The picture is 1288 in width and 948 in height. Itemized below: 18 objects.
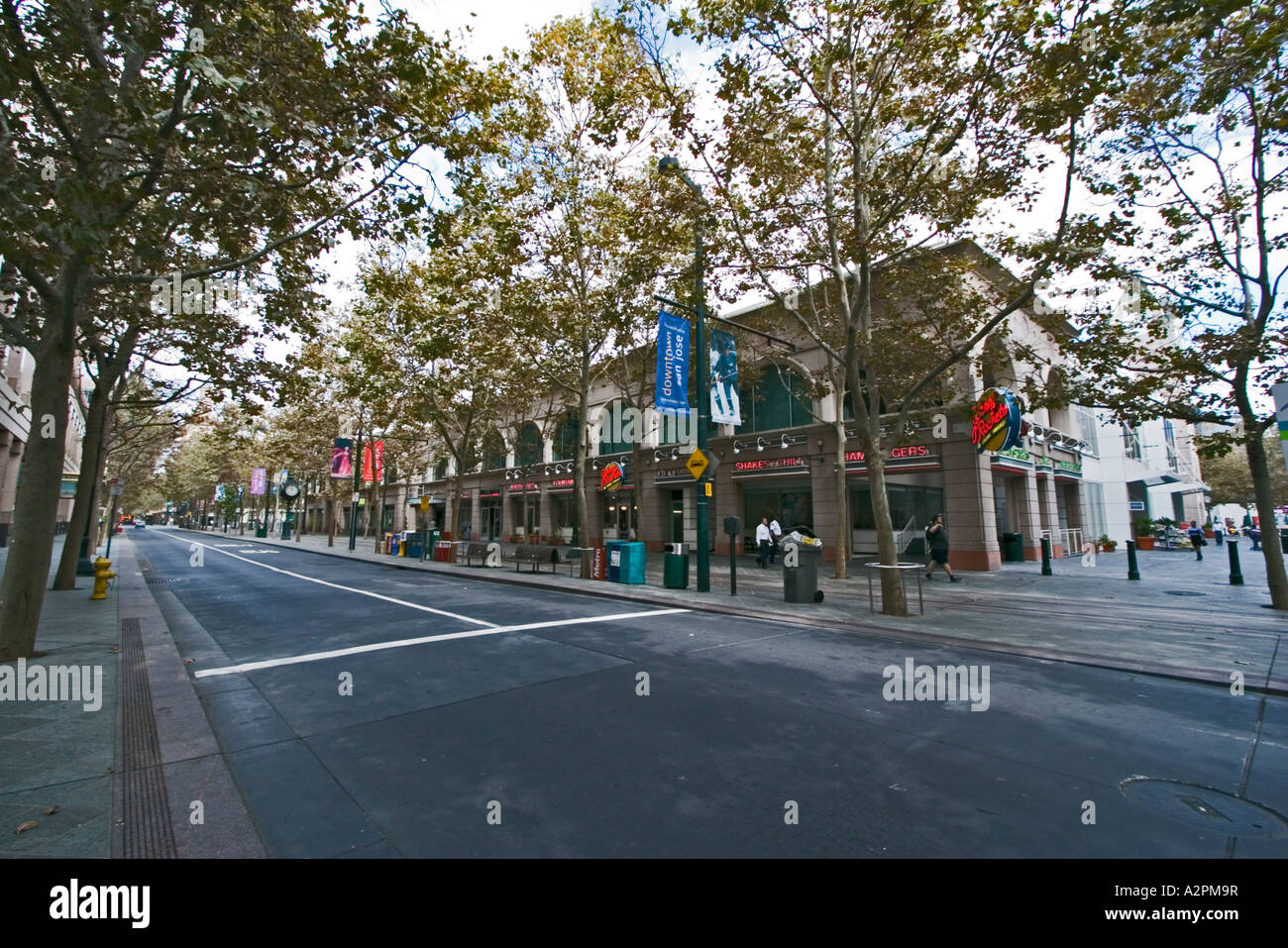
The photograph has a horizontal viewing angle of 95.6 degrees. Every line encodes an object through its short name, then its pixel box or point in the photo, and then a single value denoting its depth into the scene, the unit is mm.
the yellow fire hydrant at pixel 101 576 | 11735
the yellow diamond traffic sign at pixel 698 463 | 13750
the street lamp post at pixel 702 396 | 13414
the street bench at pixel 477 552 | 21625
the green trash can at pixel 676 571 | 14609
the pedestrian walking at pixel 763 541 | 21219
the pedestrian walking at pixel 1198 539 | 24106
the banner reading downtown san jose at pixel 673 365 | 14180
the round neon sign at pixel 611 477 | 20625
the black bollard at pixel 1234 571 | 15039
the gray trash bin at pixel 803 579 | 12328
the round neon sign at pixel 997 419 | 14977
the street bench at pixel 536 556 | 19188
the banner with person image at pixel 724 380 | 15602
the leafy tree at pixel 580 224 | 14391
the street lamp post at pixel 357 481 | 31848
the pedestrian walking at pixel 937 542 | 16703
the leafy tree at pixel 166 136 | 5746
